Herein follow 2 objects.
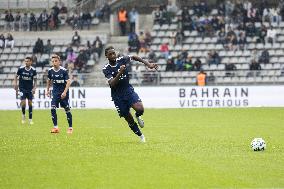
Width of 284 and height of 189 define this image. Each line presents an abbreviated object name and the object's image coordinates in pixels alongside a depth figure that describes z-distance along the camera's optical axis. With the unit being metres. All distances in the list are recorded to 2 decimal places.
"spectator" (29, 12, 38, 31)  48.00
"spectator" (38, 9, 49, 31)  48.31
